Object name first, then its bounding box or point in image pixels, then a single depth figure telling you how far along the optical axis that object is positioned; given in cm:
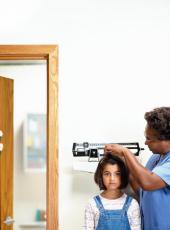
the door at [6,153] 288
